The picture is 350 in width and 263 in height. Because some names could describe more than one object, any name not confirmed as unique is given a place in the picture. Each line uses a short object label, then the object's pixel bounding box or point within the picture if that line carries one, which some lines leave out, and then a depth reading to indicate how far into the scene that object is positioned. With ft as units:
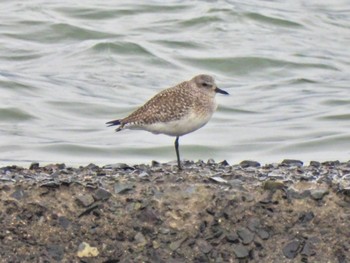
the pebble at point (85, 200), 45.55
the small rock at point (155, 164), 55.62
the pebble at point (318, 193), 46.39
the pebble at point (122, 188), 46.50
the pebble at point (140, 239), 44.57
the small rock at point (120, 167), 53.52
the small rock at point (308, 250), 44.52
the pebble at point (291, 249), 44.47
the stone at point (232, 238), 44.68
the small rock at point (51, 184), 46.50
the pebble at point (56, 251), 43.94
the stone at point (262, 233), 44.88
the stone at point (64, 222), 44.94
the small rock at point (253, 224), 45.01
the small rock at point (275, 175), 50.52
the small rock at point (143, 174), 49.57
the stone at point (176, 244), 44.42
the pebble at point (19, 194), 45.85
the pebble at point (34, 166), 54.02
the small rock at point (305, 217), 45.55
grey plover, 53.11
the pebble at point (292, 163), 57.06
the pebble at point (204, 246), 44.37
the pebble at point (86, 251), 44.06
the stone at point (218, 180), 48.31
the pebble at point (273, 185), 47.06
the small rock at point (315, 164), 55.72
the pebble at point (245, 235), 44.65
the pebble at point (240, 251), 44.09
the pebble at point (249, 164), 56.34
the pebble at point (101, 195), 45.91
